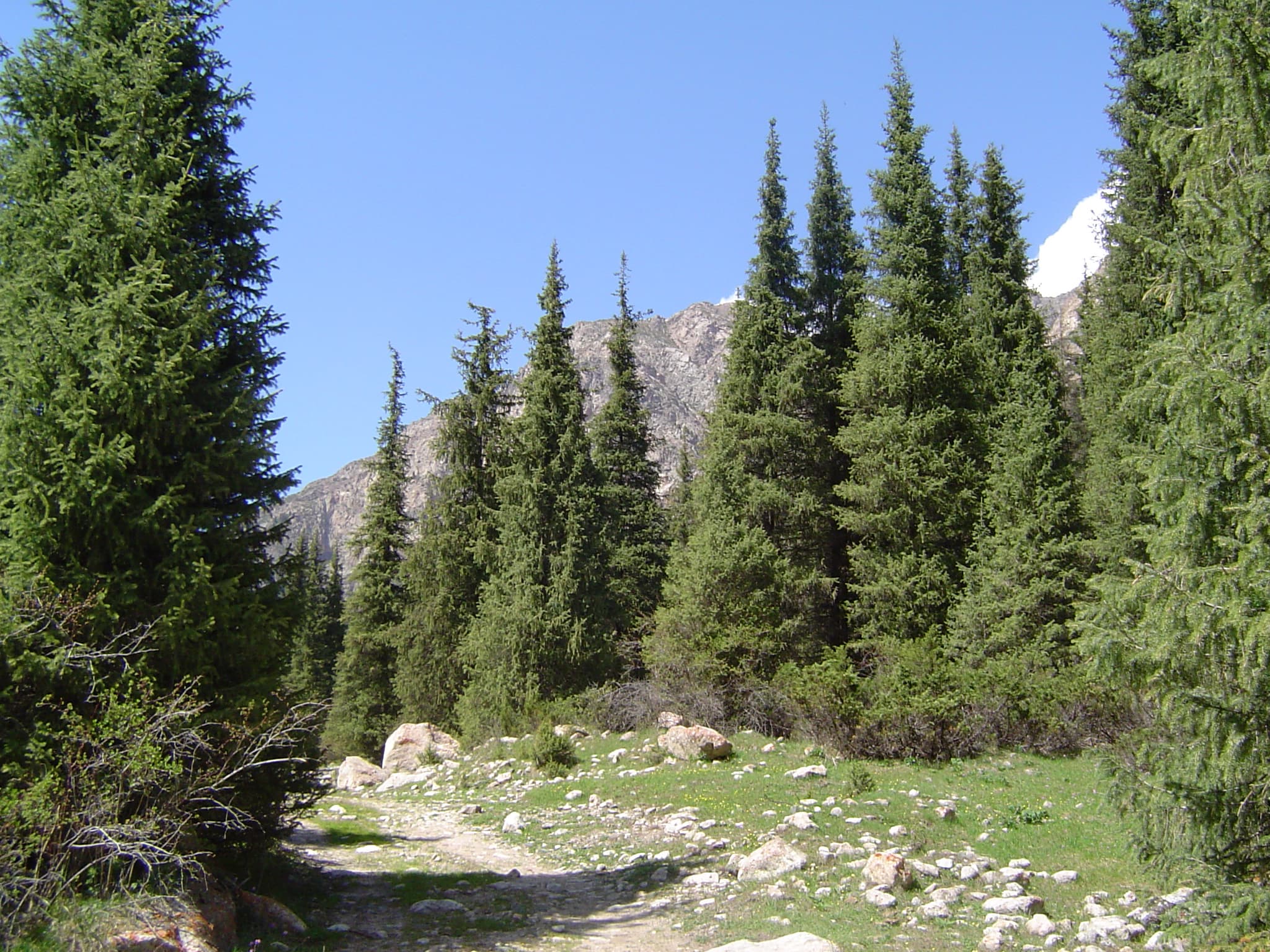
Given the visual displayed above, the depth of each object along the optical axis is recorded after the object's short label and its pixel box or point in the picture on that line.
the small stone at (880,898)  8.47
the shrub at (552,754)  18.48
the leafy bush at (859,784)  12.86
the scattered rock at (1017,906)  7.93
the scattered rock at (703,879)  9.99
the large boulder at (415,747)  22.86
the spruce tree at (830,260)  24.80
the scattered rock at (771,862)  9.82
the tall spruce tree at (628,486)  28.28
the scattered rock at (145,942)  5.85
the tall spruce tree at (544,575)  23.89
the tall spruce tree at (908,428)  20.11
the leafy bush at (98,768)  6.25
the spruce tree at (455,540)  28.77
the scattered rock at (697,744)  17.06
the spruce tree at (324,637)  44.19
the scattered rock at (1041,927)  7.48
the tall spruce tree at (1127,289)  17.84
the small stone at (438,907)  9.54
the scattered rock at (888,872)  8.81
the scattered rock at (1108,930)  7.20
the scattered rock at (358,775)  21.86
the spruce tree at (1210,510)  6.51
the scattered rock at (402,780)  21.00
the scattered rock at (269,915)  8.20
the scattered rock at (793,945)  7.07
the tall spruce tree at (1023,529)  18.12
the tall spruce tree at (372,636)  31.88
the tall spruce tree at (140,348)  7.72
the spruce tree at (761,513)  20.66
